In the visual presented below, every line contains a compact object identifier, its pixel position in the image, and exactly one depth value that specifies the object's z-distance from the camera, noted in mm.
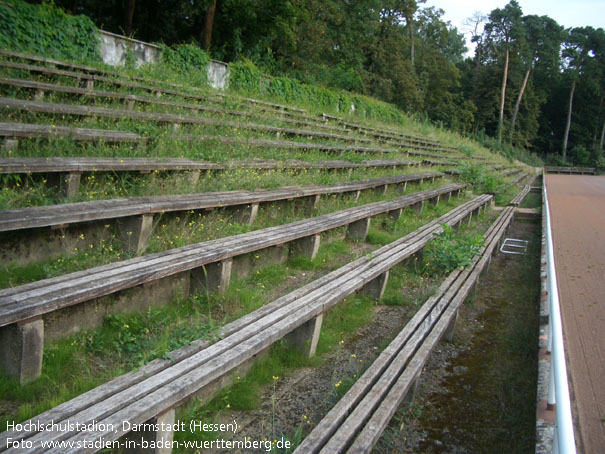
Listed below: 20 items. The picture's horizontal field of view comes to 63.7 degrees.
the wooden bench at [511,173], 20820
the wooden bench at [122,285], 2143
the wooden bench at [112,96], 5664
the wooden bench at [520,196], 12244
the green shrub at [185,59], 12345
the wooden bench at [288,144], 6014
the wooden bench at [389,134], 14723
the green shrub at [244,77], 14320
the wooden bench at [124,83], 6724
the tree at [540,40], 48406
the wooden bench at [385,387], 2113
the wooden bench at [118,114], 4658
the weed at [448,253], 5035
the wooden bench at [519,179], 18703
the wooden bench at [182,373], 1683
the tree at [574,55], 51938
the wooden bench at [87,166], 3271
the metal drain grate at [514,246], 7745
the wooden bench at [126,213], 2721
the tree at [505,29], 41406
